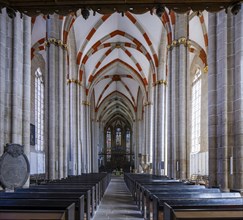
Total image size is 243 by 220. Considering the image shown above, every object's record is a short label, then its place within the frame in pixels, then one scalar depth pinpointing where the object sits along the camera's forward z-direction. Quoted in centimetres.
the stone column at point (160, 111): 1811
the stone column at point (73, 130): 1811
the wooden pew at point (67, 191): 631
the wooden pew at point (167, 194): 572
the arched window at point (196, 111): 1931
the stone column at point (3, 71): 710
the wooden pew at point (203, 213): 345
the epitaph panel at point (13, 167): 612
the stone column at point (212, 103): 759
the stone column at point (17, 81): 742
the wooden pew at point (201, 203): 417
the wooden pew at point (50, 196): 508
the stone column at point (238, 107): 680
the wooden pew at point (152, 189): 679
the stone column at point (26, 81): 799
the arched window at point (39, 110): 1879
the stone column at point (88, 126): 2571
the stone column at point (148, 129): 2473
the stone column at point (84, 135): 2388
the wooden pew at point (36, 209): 348
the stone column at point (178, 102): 1289
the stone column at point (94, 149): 3289
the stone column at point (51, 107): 1271
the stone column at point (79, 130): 1950
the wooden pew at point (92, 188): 752
